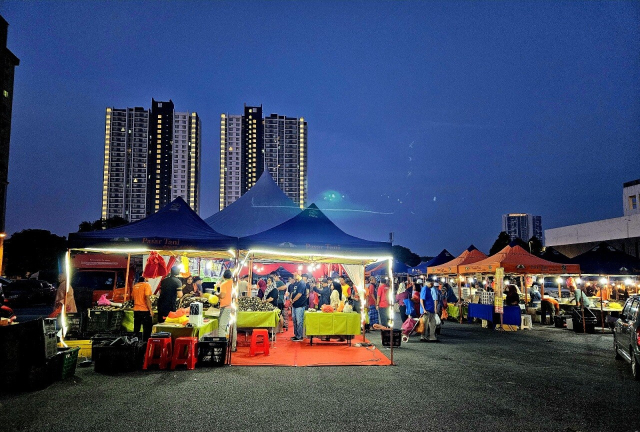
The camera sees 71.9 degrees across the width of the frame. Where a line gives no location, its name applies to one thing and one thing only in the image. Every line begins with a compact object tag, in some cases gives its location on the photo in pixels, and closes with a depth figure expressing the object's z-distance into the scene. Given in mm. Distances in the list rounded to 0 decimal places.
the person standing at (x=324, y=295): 14914
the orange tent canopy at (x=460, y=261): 21347
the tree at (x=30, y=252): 47344
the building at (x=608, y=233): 39281
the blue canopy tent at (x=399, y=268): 29762
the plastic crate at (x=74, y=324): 10430
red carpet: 9109
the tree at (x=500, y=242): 64562
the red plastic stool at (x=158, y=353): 8180
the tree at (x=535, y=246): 61731
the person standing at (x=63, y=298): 10366
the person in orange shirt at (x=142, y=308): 10078
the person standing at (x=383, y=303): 15281
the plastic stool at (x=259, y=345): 9867
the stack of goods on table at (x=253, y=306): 11320
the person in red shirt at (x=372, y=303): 15625
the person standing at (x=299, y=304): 12148
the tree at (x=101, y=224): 60969
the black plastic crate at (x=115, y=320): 9938
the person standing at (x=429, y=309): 13055
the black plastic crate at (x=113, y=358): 7832
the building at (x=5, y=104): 45344
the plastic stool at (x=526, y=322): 17062
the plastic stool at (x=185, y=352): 8266
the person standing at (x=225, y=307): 10369
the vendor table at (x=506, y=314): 16734
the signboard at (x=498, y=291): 16547
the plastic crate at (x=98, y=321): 9875
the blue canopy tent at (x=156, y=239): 9828
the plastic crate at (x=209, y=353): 8547
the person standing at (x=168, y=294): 9523
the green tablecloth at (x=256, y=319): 11156
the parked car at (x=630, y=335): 7580
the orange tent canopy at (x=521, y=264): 16500
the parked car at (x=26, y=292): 24069
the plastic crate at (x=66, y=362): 7082
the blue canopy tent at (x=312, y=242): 10648
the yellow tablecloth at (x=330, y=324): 11555
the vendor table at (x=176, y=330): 8711
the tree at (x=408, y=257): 105100
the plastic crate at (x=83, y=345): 8984
